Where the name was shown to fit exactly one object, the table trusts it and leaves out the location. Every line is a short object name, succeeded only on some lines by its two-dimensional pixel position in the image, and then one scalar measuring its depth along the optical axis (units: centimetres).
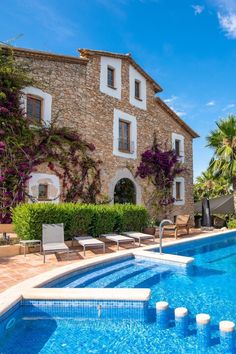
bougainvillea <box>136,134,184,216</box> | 1739
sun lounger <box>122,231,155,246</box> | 1044
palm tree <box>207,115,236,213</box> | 1730
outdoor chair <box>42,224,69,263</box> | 822
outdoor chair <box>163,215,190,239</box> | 1296
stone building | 1298
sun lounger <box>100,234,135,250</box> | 943
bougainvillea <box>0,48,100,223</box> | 1157
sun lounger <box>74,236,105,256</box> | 843
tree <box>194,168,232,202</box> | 3004
